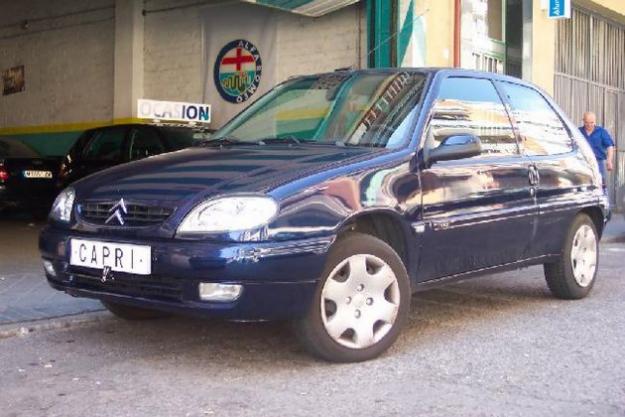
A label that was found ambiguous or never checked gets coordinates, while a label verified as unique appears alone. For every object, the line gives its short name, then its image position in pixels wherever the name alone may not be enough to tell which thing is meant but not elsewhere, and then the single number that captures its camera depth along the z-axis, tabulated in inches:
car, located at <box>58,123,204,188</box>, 424.8
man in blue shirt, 458.3
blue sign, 517.0
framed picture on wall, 657.6
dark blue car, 153.8
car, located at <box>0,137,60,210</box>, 451.2
